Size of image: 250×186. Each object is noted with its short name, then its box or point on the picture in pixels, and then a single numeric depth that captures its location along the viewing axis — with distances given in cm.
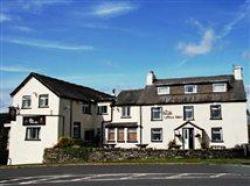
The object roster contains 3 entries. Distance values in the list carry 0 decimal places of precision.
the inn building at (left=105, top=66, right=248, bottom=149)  3238
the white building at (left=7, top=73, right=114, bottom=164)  3286
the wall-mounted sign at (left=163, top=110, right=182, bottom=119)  3416
